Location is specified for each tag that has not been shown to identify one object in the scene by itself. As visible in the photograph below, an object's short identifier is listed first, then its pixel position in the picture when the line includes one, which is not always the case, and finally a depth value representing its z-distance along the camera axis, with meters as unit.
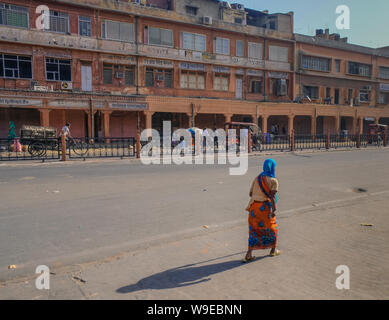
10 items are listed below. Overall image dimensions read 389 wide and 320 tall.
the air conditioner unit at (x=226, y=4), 35.85
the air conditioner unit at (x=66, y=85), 25.91
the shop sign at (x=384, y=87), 45.90
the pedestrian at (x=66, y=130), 18.60
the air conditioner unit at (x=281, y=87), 36.41
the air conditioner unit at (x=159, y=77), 29.97
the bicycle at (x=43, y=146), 17.09
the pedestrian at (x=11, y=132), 21.99
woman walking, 4.81
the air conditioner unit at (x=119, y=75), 28.03
